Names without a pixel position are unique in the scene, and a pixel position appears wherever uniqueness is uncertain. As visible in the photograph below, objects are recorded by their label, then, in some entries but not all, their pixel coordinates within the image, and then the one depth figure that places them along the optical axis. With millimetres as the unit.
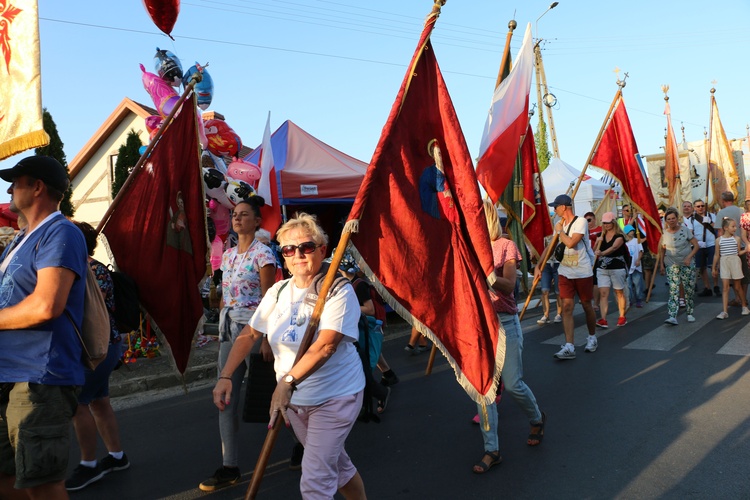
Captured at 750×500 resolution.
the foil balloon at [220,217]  8340
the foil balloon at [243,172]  9008
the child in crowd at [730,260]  9391
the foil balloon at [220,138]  8930
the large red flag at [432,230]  3162
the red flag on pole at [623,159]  7930
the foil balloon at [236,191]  8125
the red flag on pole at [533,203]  7316
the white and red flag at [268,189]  8688
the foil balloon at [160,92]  7586
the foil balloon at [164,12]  4930
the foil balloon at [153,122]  7783
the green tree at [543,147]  28000
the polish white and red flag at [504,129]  5910
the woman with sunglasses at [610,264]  9086
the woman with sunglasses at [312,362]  2598
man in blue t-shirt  2434
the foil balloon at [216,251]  8305
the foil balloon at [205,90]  8273
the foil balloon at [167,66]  7914
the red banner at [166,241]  4426
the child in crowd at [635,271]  11078
